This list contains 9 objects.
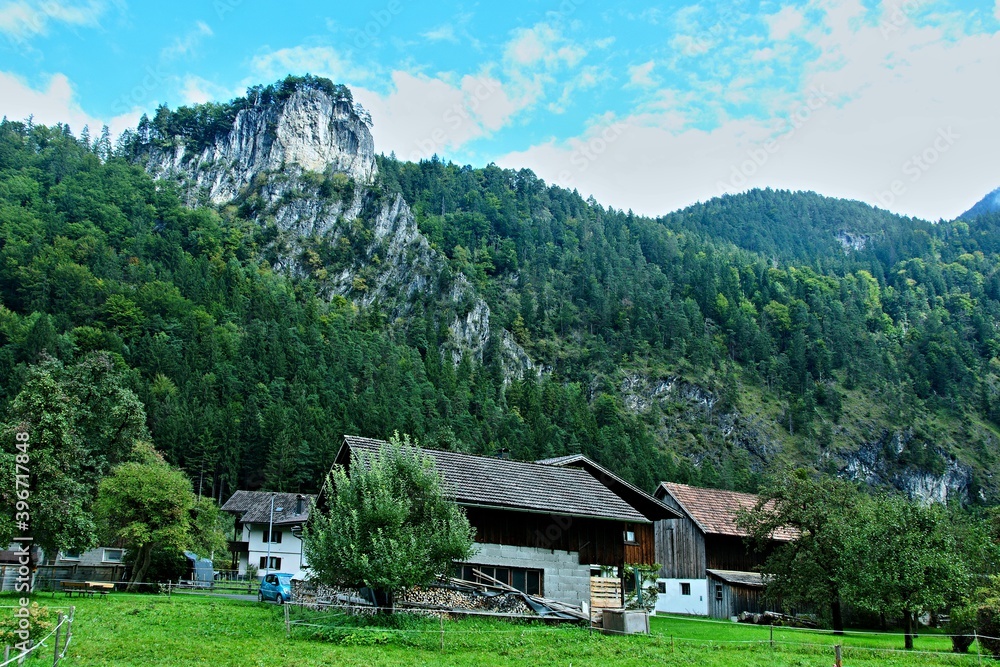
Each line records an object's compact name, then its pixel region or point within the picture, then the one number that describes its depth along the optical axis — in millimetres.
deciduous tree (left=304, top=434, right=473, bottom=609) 22281
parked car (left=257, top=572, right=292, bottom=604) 32781
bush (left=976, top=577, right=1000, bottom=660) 25812
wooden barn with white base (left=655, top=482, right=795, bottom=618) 45875
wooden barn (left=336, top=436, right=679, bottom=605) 30281
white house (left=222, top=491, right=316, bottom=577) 59188
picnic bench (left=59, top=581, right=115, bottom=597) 33781
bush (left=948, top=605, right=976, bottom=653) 27547
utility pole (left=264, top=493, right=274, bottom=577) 57675
